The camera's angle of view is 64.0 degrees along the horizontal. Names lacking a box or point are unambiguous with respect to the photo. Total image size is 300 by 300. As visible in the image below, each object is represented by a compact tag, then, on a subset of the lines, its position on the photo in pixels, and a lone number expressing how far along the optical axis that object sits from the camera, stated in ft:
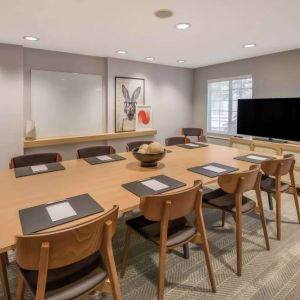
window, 15.07
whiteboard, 12.50
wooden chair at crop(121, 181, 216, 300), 4.60
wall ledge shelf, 12.15
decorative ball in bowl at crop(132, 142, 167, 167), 7.09
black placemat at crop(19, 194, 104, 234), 3.78
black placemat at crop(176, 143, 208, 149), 10.37
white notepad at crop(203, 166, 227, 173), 6.75
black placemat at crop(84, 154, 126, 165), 7.74
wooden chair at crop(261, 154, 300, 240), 7.22
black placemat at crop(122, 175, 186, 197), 5.22
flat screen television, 11.54
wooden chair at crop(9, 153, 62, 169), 7.57
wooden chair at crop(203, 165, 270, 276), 5.94
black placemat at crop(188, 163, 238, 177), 6.41
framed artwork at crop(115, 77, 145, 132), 14.73
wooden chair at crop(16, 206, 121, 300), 3.20
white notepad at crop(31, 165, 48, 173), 6.72
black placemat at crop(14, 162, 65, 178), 6.37
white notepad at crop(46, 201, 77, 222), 4.10
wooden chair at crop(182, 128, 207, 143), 16.52
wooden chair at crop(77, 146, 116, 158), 8.96
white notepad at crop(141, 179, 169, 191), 5.48
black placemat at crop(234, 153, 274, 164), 7.88
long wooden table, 4.40
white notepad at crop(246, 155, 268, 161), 8.26
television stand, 12.26
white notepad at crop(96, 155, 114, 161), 8.13
